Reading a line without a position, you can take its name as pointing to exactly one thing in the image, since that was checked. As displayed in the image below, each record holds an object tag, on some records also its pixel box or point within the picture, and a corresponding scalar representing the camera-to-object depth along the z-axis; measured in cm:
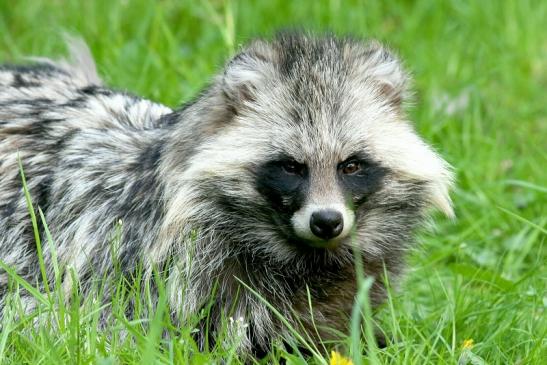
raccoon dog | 940
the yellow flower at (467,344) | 925
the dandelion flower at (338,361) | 813
